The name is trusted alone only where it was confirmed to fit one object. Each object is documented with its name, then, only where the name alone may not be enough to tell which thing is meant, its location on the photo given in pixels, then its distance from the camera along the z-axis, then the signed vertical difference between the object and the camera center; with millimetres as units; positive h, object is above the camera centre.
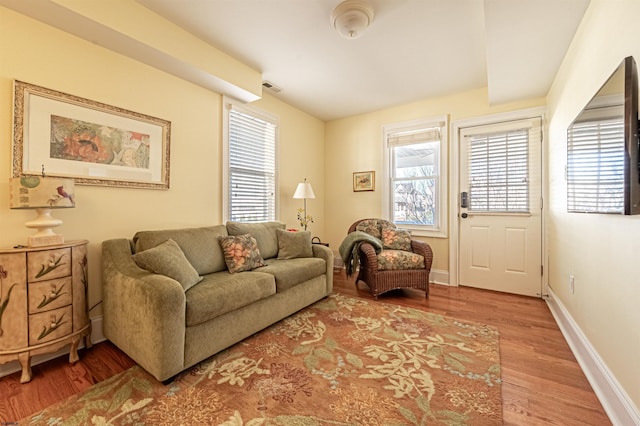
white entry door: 3234 +91
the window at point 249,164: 3205 +645
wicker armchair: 3100 -730
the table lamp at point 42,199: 1637 +79
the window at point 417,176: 3773 +574
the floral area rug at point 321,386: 1379 -1048
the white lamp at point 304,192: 3723 +298
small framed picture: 4340 +542
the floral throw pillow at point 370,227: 3754 -193
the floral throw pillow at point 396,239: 3471 -337
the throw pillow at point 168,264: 1823 -363
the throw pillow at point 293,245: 3027 -368
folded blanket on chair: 3289 -432
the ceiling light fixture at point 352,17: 2020 +1550
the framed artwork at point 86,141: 1841 +568
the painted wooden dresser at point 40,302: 1591 -576
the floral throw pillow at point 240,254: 2473 -391
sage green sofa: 1604 -604
